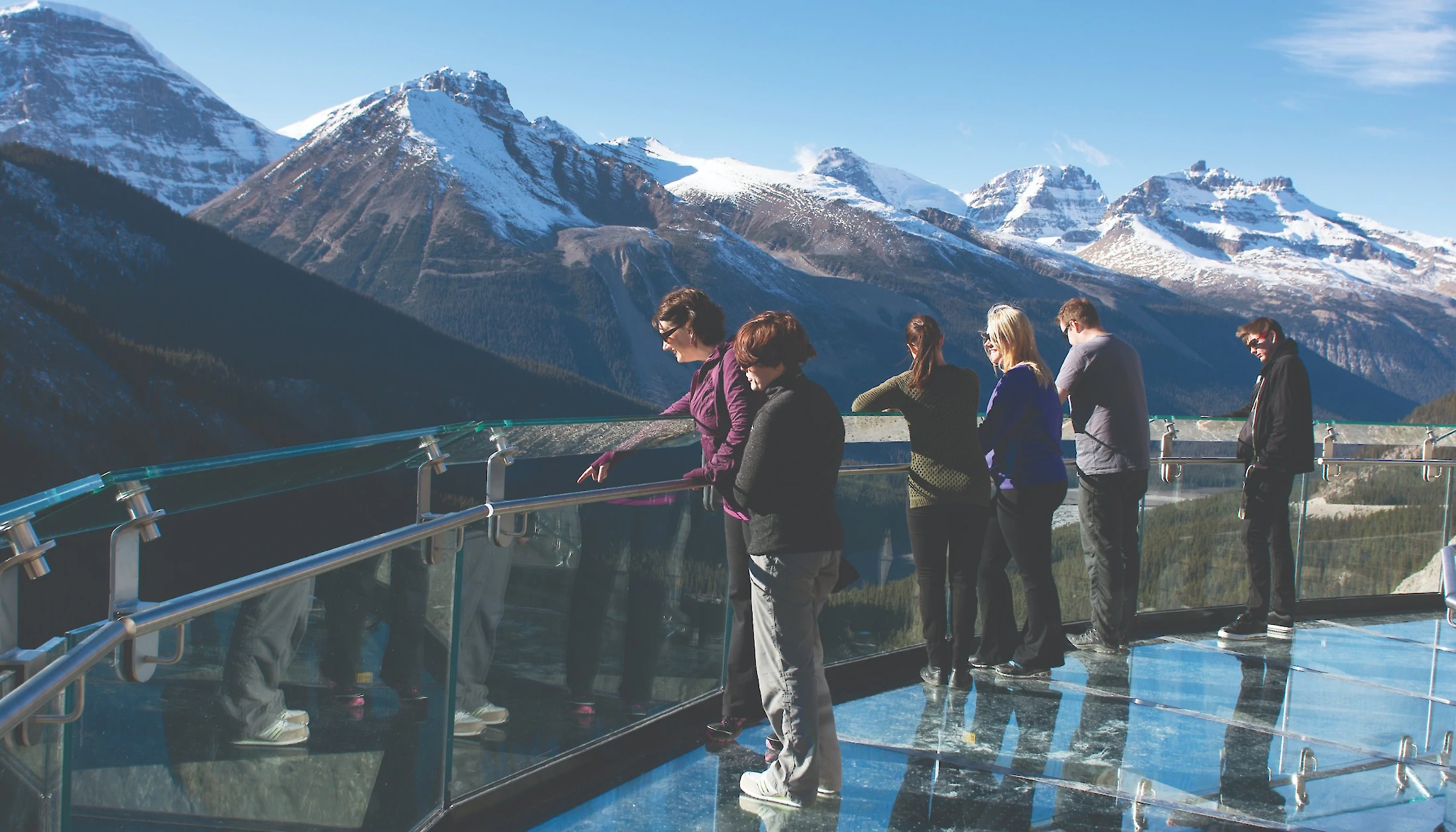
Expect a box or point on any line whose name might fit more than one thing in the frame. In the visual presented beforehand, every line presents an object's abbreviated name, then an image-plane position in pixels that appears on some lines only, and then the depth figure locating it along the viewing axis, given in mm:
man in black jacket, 5289
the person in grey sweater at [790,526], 3023
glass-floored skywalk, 1901
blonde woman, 4277
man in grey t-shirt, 4727
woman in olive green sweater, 4004
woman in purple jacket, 3352
